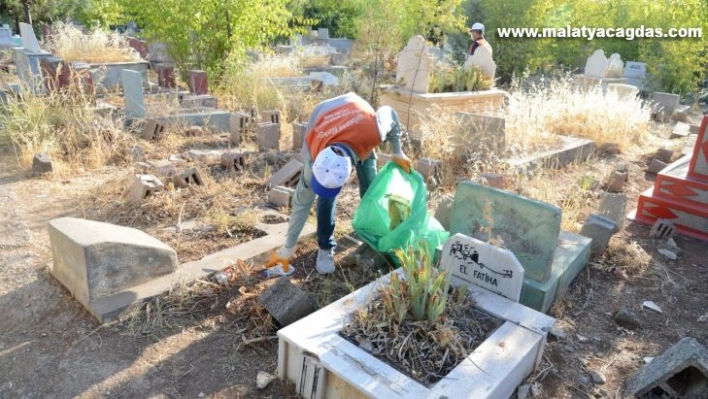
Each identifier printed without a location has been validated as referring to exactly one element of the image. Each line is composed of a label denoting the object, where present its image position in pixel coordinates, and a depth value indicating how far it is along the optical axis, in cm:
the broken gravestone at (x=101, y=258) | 291
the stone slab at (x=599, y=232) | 390
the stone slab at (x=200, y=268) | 292
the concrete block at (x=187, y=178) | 476
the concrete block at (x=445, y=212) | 399
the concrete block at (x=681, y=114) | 1013
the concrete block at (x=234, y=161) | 546
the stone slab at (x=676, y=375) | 245
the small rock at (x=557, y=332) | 305
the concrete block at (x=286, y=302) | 286
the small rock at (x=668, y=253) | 413
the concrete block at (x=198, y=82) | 802
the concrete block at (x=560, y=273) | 315
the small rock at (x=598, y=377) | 272
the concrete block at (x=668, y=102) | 1031
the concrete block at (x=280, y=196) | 455
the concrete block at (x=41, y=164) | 502
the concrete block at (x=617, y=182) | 562
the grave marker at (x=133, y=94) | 643
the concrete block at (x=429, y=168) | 519
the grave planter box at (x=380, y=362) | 217
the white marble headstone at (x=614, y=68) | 1229
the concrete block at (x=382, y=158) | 501
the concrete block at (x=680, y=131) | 853
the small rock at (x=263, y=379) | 254
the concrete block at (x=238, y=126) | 644
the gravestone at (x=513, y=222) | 311
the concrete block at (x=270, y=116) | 686
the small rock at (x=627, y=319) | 320
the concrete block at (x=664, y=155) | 676
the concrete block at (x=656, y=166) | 629
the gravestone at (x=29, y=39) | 813
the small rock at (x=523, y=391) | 254
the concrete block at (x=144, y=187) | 439
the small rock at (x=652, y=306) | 341
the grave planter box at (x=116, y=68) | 980
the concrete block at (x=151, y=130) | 624
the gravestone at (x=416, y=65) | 705
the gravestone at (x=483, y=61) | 793
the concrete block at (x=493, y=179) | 454
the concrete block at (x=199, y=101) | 726
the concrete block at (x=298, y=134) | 618
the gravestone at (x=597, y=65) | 1170
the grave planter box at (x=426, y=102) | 699
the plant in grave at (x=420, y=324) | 238
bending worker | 279
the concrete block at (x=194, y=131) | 657
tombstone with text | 286
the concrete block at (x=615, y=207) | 434
